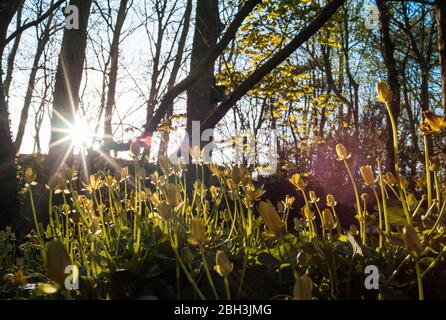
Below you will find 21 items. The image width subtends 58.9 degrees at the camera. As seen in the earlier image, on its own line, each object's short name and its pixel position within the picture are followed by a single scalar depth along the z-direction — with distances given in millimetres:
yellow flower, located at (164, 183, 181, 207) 579
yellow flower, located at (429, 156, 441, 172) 661
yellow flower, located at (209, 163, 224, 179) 877
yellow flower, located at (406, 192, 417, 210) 706
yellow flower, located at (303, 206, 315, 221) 717
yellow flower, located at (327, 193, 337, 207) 841
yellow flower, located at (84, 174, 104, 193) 883
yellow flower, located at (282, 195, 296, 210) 949
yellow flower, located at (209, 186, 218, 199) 961
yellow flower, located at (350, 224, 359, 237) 720
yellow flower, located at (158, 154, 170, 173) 853
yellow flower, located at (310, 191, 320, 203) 825
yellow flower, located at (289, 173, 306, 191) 737
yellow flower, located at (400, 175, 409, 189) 723
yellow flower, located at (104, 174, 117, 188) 935
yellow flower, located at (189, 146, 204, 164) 882
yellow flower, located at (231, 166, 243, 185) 698
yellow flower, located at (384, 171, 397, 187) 684
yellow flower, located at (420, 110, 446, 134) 598
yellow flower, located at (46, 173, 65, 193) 724
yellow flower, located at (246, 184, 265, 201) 666
